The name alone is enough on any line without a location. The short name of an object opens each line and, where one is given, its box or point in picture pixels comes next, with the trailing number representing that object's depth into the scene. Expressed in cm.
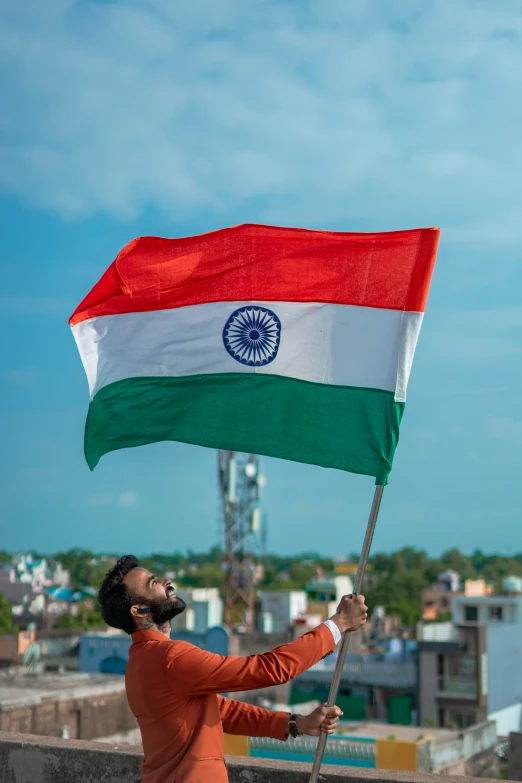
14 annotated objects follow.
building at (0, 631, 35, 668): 4516
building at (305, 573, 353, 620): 7062
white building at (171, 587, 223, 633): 5253
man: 376
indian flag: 492
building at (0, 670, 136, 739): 1949
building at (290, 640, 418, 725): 4319
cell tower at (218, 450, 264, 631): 5494
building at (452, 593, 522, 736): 4206
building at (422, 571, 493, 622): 6912
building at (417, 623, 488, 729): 4069
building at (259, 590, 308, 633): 6588
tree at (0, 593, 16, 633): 6789
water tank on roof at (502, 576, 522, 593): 5438
